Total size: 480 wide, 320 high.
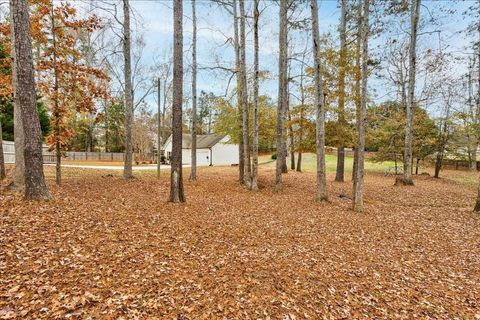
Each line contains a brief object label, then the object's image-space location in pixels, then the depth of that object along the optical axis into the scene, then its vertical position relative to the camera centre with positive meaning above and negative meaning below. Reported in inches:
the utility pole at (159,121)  623.2 +74.9
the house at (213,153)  1339.8 -11.2
